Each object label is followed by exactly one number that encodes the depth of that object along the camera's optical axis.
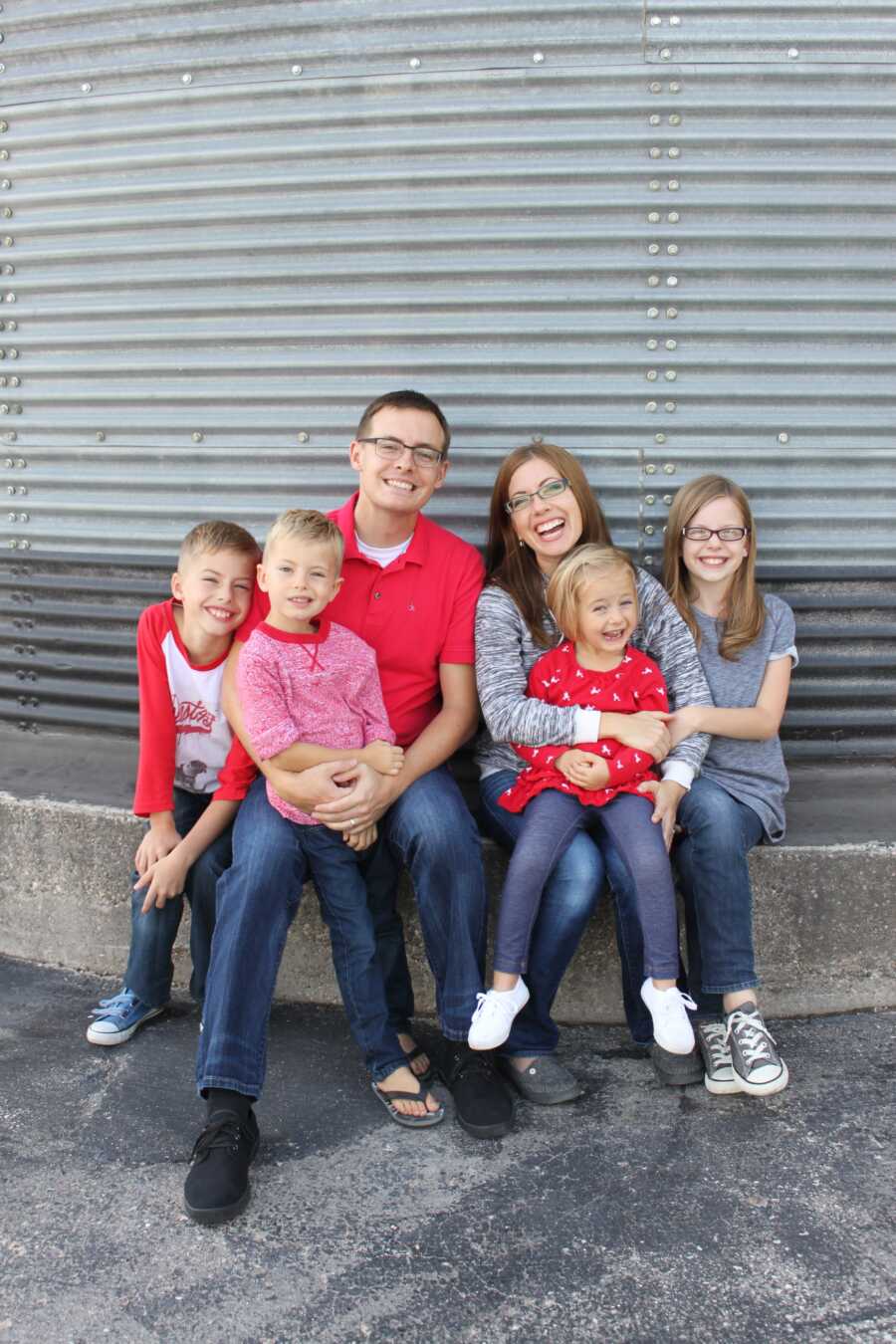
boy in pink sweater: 3.03
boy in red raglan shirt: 3.30
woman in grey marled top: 3.08
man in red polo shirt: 2.80
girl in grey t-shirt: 3.10
